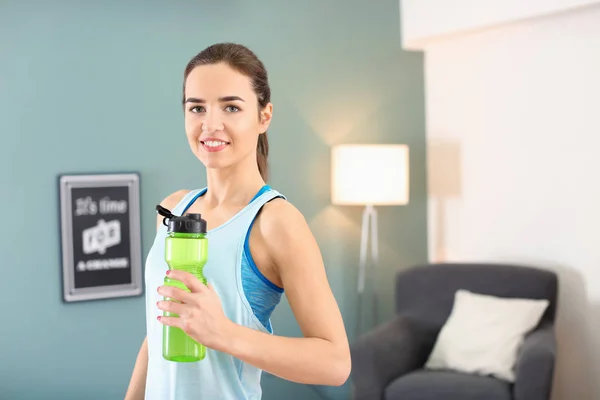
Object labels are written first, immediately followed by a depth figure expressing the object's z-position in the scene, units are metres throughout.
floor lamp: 4.34
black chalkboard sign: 3.78
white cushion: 3.83
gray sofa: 3.60
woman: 1.20
